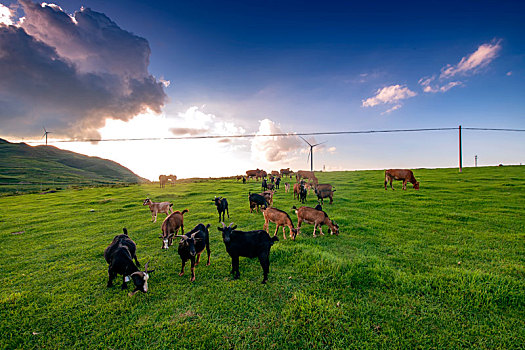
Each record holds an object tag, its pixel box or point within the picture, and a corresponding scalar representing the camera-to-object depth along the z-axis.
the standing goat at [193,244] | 6.17
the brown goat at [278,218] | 9.14
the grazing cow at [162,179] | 39.26
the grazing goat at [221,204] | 12.95
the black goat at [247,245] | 6.05
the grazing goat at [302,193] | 17.72
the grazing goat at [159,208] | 14.49
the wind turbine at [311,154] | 48.31
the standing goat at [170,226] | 8.89
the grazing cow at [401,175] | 23.84
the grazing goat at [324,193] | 17.77
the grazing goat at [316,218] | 9.67
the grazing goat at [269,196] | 16.48
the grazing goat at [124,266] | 5.58
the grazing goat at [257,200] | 14.32
